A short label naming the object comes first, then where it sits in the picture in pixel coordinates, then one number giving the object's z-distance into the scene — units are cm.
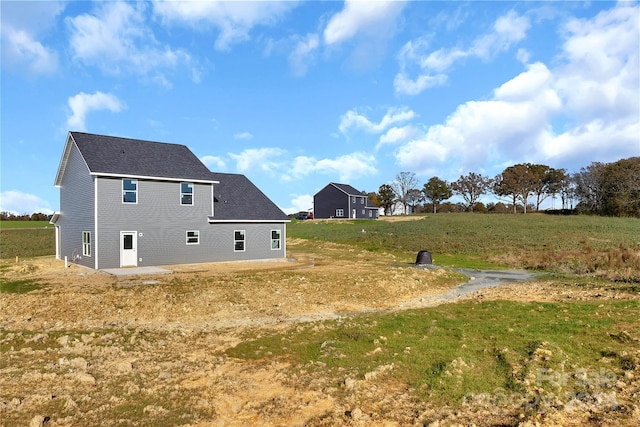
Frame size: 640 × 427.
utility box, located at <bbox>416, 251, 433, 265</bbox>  2612
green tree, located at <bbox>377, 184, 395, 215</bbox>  11100
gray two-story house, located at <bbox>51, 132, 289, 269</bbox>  2309
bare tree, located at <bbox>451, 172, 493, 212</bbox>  10175
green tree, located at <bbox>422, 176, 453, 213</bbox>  10544
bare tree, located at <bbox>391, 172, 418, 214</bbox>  11131
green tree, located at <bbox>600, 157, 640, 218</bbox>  7450
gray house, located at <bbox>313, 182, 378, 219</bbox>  7675
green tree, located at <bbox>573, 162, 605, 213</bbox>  8368
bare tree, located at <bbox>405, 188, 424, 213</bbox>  11188
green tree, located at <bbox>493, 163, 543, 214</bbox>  9456
